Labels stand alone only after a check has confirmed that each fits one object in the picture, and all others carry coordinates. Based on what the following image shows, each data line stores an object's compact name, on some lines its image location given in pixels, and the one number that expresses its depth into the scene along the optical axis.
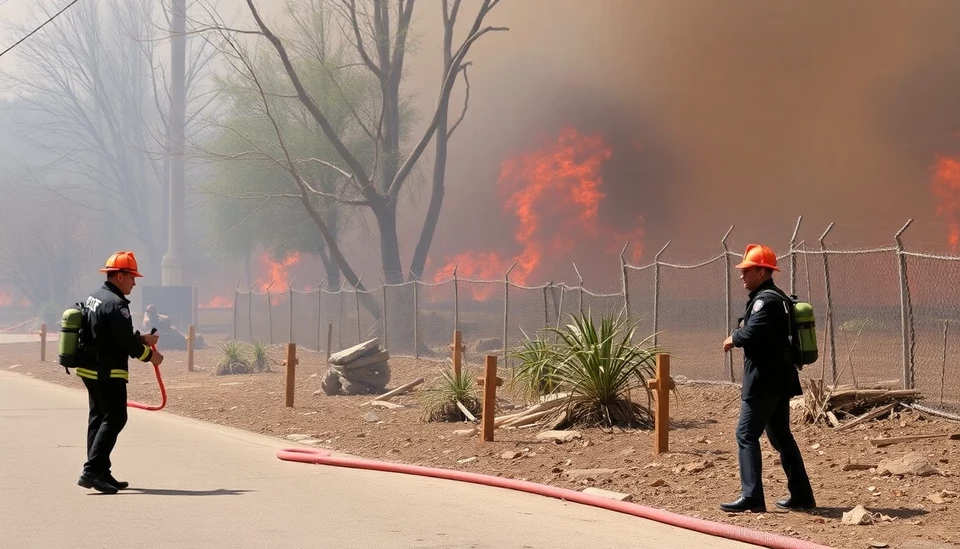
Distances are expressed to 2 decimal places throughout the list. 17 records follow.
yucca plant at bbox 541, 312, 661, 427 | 14.06
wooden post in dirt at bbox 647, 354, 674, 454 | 11.20
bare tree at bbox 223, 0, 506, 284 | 38.75
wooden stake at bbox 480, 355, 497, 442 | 13.16
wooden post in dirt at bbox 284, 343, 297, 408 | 18.81
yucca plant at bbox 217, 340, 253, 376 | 30.69
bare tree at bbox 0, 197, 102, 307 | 76.50
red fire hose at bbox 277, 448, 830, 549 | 7.59
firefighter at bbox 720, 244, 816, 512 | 8.40
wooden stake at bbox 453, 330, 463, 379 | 17.38
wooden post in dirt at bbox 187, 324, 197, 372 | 32.28
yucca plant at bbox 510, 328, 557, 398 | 15.01
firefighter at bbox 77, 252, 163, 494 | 9.59
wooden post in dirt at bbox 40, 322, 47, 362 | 36.47
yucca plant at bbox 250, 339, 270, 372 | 31.08
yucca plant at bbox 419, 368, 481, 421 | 16.38
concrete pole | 64.75
